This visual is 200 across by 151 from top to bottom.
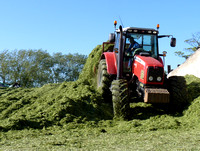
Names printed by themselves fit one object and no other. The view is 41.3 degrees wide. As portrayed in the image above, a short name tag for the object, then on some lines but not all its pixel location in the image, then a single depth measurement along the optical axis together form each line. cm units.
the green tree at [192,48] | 3817
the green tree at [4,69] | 3622
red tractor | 720
